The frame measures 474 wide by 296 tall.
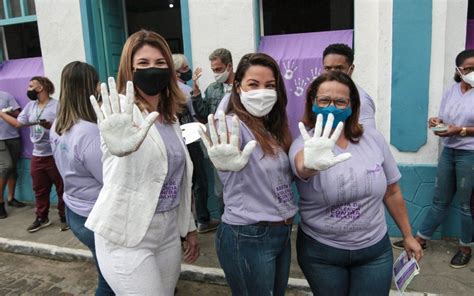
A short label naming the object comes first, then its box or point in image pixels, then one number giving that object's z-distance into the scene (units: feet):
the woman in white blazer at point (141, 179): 5.35
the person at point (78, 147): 7.60
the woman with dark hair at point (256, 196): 6.07
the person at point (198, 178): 14.23
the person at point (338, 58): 9.81
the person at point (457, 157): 10.97
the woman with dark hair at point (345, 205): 6.16
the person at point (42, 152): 15.88
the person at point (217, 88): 13.08
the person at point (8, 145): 18.13
